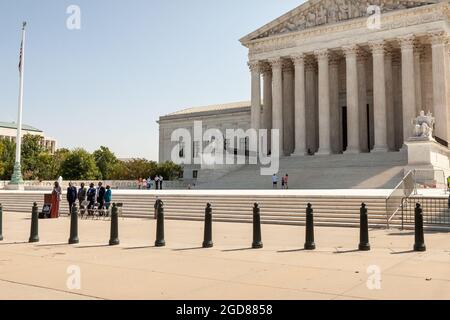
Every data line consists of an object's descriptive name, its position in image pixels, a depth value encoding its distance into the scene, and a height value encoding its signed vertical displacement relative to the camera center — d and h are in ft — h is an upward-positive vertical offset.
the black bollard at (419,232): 36.09 -3.76
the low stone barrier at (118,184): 169.89 +1.04
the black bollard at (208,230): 38.73 -3.77
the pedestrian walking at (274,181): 121.60 +1.32
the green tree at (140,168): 210.59 +8.67
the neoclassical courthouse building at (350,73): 140.36 +39.91
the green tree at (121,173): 222.28 +7.16
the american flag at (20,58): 125.70 +35.75
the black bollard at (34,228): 43.21 -3.94
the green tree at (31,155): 255.80 +18.58
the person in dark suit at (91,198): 74.43 -1.83
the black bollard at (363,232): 36.94 -3.87
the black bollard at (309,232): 37.65 -3.88
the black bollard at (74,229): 41.86 -3.92
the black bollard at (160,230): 39.65 -3.89
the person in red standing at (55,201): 70.69 -2.20
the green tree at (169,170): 209.56 +7.64
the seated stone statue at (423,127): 111.45 +14.52
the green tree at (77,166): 254.88 +11.63
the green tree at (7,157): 254.98 +17.88
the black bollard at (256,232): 38.52 -3.95
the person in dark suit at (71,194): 73.64 -1.14
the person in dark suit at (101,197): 74.74 -1.69
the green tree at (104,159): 316.68 +19.77
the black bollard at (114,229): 40.62 -3.84
